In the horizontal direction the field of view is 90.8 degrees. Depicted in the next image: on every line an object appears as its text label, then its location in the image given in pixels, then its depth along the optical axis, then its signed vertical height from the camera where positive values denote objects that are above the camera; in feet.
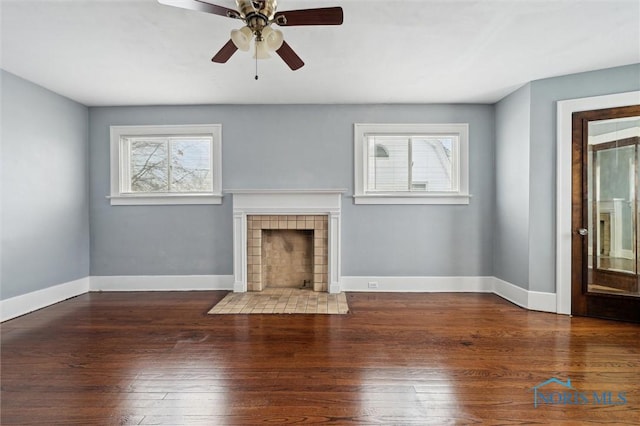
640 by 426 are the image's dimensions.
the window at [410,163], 14.11 +2.18
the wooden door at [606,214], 10.40 -0.13
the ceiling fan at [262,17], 6.10 +3.91
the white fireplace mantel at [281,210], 13.84 +0.04
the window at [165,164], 14.35 +2.19
